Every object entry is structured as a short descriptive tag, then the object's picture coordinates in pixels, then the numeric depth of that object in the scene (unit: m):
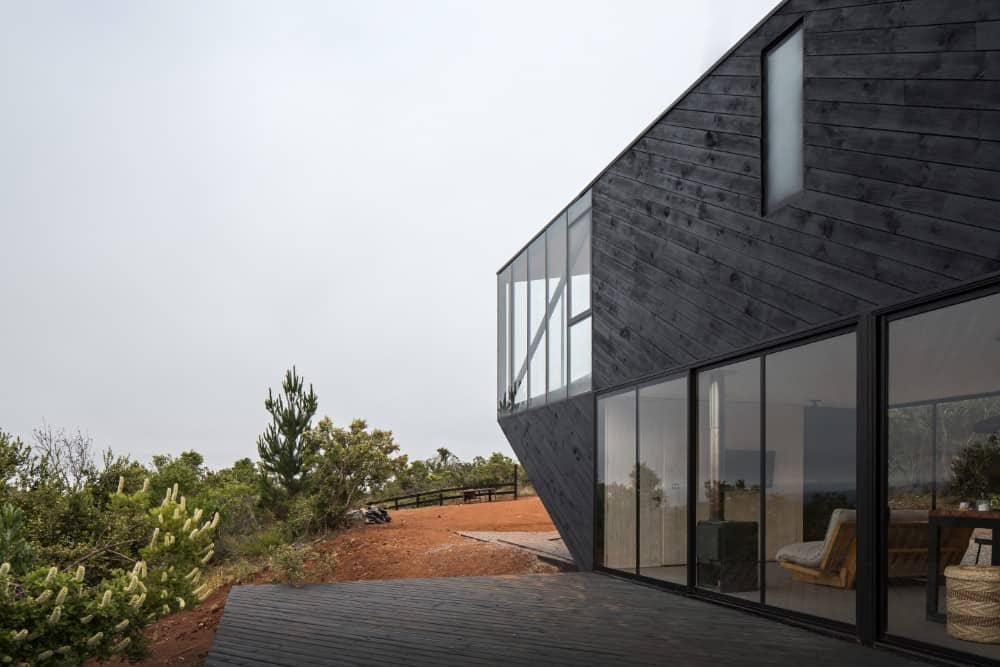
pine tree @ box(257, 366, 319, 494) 17.70
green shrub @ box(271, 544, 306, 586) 8.68
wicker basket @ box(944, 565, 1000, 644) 4.46
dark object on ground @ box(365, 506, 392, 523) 19.09
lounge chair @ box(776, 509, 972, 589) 4.66
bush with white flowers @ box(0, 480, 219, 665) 5.31
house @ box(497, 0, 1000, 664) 4.60
